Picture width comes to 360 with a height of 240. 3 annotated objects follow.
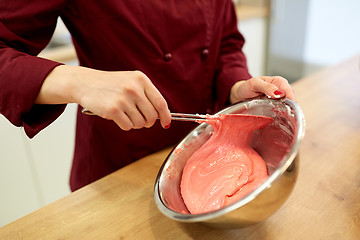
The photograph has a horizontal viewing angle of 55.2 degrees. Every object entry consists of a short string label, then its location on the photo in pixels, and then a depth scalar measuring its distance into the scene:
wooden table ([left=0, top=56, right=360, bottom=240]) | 0.62
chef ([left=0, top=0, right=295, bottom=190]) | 0.57
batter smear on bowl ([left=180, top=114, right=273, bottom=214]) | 0.64
